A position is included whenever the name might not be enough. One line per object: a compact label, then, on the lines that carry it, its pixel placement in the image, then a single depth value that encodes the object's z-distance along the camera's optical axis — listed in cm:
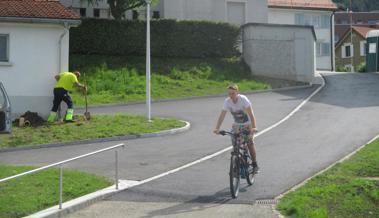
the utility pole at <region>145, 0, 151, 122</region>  2017
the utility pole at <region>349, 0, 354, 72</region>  7289
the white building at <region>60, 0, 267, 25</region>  4009
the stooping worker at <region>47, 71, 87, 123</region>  1981
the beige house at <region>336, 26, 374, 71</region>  7131
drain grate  1019
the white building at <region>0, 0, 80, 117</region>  2069
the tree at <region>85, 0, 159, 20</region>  3359
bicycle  1059
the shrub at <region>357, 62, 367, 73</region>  4350
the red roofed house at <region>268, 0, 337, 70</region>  5384
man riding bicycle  1118
